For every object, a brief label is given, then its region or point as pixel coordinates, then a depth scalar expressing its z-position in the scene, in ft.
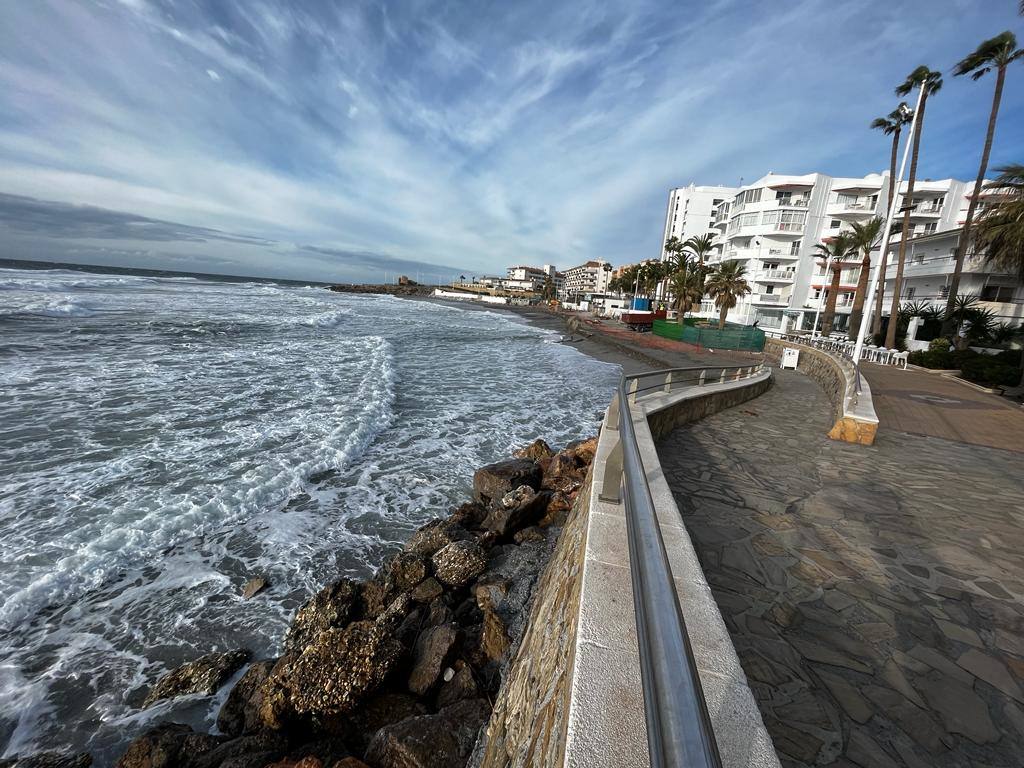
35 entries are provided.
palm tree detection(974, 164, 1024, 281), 58.49
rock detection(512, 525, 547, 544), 19.89
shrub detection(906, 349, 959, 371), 64.44
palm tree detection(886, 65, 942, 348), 76.18
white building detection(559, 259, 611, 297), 462.19
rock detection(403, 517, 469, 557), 19.93
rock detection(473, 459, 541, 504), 25.25
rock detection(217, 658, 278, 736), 12.32
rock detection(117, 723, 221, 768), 10.90
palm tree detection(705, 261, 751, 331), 109.09
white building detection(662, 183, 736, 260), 246.88
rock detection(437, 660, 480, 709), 11.92
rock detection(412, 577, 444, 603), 16.62
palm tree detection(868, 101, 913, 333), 94.53
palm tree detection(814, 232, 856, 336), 99.38
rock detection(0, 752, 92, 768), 11.09
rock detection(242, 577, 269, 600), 17.95
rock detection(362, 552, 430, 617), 16.69
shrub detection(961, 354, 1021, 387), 49.93
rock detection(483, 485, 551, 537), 20.39
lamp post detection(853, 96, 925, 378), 40.59
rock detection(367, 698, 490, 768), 9.94
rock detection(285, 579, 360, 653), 15.07
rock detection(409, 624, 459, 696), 12.57
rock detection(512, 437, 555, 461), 30.66
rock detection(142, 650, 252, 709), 13.58
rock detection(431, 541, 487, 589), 17.49
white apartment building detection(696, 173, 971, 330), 131.75
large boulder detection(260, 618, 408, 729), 11.84
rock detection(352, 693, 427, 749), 11.71
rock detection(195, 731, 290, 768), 10.62
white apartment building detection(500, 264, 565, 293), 533.55
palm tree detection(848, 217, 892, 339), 93.76
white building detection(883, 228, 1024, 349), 83.76
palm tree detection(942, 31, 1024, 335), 75.51
